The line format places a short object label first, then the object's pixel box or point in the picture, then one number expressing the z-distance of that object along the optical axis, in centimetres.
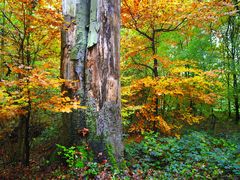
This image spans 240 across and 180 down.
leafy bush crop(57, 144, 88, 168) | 351
